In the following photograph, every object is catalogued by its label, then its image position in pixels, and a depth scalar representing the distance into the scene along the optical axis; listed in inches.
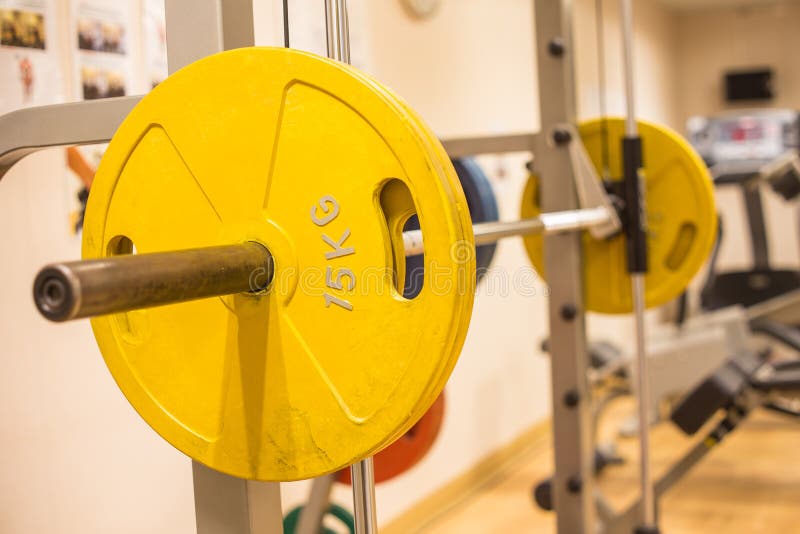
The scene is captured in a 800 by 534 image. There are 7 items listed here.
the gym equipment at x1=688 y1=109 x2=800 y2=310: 150.4
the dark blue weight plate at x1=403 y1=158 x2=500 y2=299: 78.6
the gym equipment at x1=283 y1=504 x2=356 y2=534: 82.6
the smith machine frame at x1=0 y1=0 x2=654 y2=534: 74.4
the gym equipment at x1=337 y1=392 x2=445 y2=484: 78.6
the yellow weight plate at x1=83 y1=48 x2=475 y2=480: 29.9
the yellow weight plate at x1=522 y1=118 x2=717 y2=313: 75.5
